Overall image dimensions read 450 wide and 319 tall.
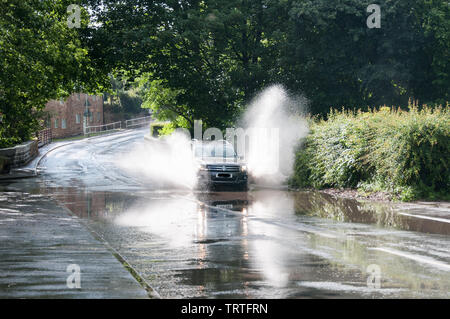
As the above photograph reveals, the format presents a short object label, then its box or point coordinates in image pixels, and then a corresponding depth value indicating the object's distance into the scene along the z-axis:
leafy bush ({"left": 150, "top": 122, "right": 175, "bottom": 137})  65.69
